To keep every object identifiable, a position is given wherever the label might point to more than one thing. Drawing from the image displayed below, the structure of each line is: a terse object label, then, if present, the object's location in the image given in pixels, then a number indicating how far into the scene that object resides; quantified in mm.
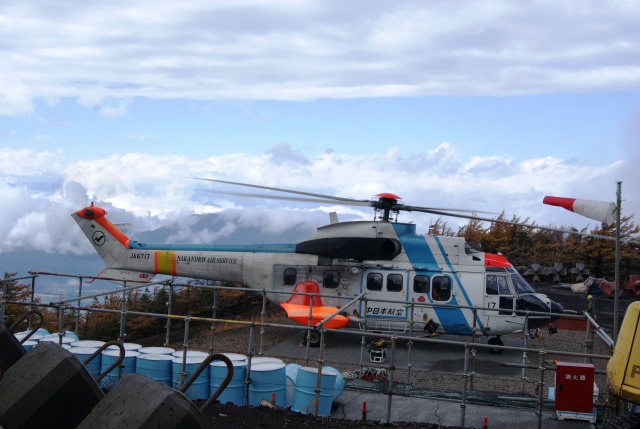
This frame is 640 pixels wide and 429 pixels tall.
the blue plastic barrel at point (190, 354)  11727
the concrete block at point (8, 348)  9305
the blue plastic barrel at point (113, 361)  11570
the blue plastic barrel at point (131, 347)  12383
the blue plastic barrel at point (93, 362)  11738
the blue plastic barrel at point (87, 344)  12133
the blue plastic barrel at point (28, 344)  12109
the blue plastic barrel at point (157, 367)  11344
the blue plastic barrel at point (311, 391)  11117
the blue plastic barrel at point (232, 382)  11055
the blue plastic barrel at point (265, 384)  11062
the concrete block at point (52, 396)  6832
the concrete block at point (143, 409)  5555
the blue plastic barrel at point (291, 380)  11670
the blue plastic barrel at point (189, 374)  11180
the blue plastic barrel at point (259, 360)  11758
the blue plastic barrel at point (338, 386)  11562
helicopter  17797
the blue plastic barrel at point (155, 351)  12008
